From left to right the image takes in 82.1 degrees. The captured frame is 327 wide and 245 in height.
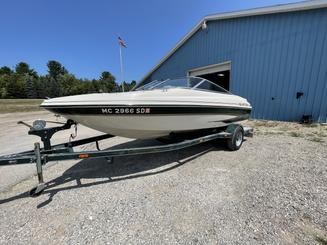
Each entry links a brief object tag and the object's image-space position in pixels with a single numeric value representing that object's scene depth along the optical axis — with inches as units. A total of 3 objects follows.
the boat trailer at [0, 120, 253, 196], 100.7
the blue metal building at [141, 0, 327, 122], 271.6
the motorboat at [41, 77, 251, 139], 114.0
